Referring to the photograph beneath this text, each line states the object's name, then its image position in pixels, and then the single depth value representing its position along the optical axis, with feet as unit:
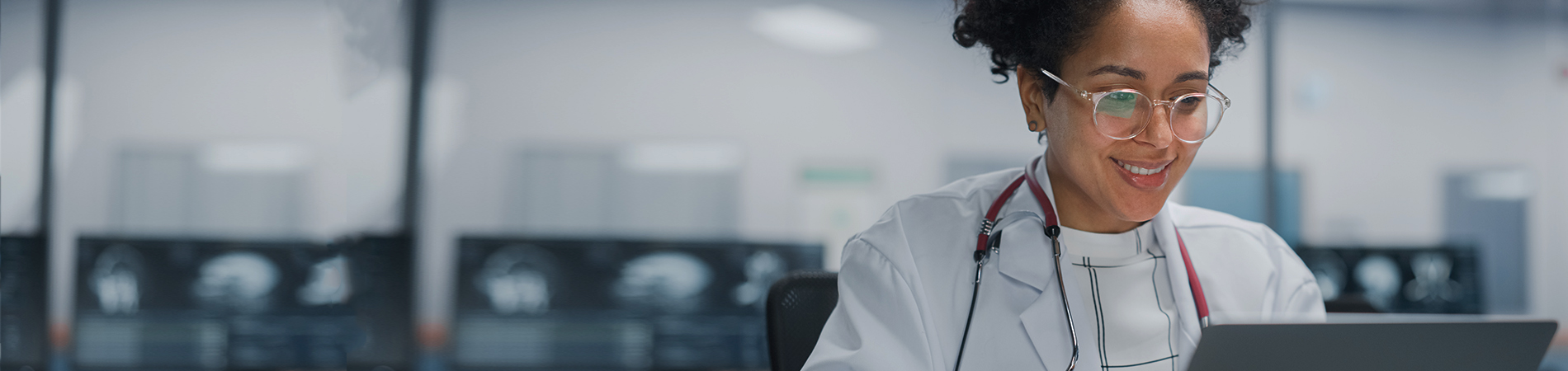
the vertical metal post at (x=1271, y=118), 9.80
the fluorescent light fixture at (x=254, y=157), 8.91
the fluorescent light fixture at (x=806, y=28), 9.25
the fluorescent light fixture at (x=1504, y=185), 10.07
